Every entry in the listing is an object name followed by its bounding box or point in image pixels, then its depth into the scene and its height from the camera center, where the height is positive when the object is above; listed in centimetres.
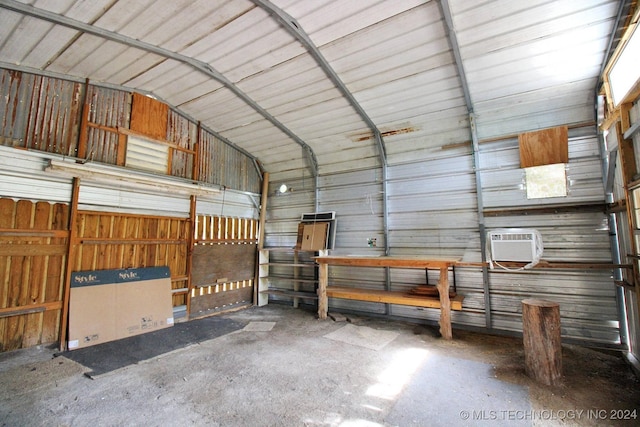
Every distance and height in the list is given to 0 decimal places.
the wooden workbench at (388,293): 430 -79
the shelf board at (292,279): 640 -93
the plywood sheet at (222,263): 593 -52
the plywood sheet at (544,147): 432 +151
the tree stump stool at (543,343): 292 -109
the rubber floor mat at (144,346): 358 -157
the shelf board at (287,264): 647 -56
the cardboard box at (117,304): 421 -106
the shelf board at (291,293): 631 -123
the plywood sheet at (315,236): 621 +11
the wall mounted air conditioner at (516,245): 367 -5
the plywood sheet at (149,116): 511 +234
